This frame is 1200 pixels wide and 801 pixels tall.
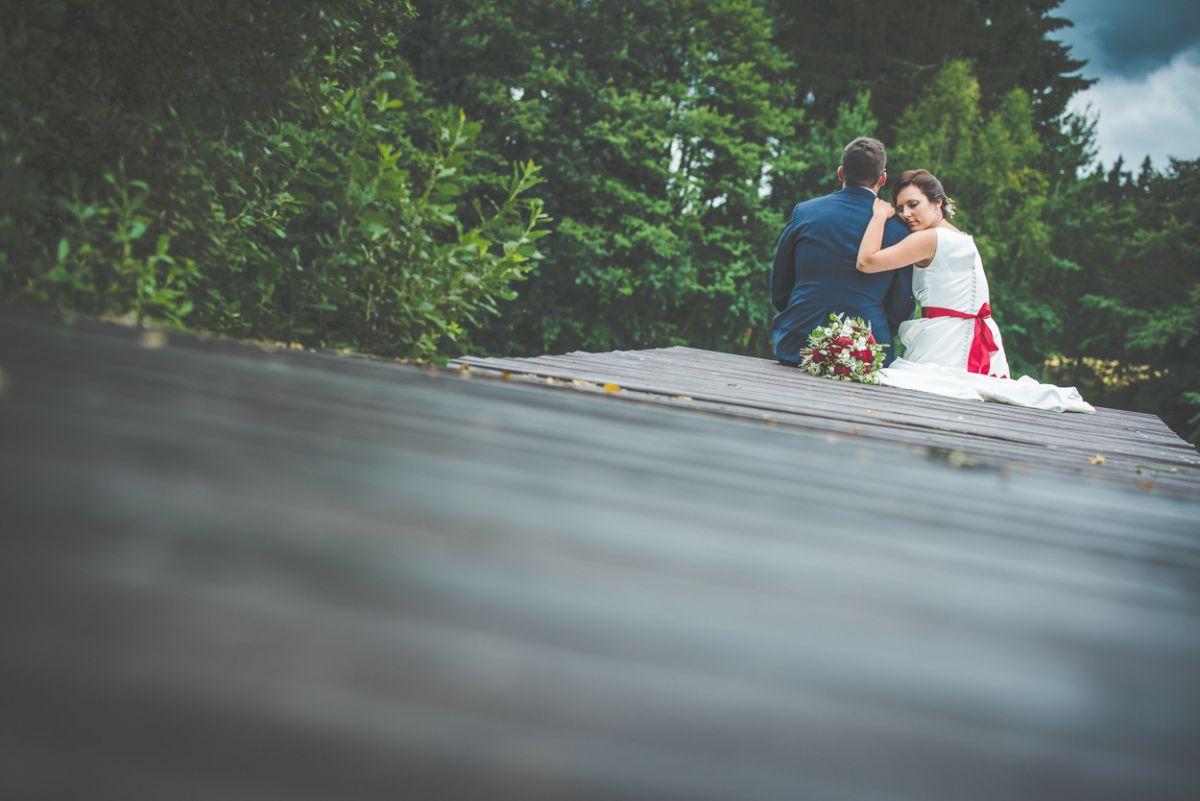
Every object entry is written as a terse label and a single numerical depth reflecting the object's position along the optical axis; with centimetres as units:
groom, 662
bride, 652
